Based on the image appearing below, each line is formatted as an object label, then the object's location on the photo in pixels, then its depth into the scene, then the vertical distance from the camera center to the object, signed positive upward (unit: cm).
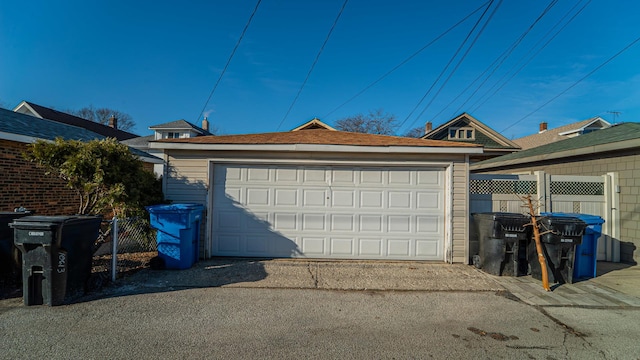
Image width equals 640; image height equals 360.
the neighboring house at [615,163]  621 +84
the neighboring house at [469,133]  2009 +430
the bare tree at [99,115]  3389 +814
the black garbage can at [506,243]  505 -88
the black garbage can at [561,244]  482 -83
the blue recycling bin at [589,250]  527 -100
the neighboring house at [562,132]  2177 +506
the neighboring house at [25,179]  568 +4
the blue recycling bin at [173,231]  504 -81
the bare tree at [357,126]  2906 +666
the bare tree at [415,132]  3023 +626
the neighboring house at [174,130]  2102 +407
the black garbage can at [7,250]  413 -101
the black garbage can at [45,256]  353 -93
